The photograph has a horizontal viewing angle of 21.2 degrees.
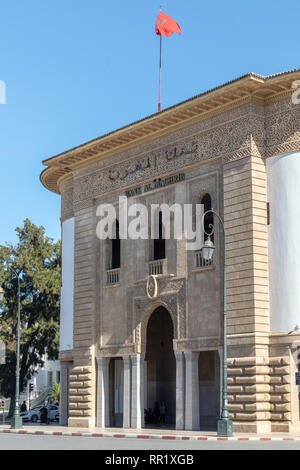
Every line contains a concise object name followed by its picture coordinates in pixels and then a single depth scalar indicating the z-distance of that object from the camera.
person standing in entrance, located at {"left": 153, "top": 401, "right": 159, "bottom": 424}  35.62
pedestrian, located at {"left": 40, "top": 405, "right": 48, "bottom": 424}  43.34
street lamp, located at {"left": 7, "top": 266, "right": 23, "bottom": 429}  36.06
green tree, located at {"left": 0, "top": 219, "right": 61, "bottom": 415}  51.91
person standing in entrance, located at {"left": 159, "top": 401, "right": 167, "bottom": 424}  36.03
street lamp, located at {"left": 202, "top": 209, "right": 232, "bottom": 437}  26.08
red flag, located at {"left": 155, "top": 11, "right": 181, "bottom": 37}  37.16
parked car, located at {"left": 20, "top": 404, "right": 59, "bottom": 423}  49.94
